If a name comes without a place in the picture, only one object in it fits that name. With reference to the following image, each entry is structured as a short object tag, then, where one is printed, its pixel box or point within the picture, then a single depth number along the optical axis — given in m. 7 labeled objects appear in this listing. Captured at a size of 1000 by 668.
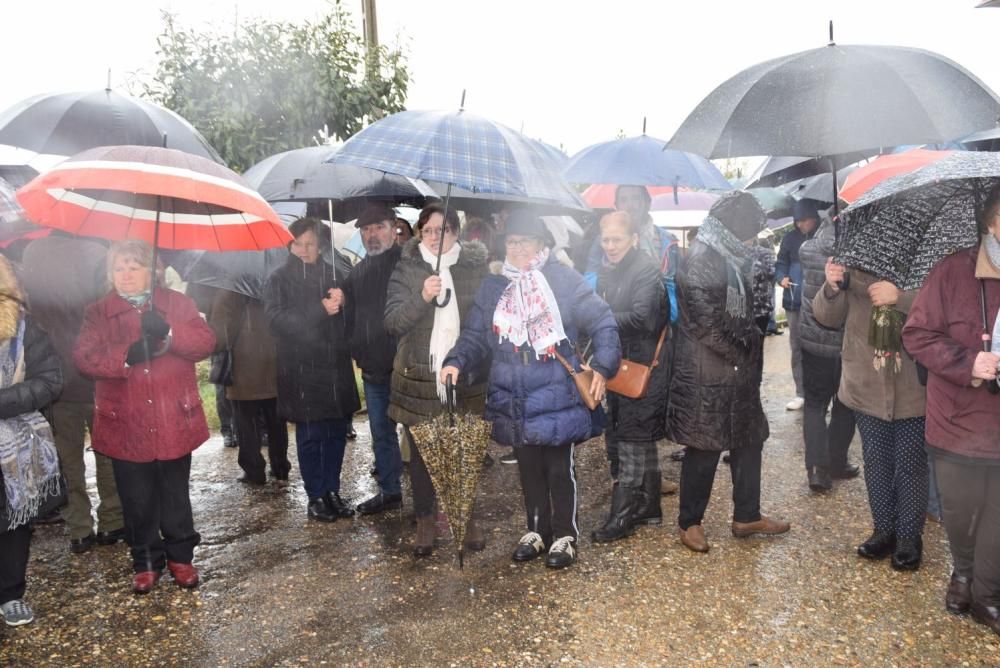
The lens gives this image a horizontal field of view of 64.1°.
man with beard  4.98
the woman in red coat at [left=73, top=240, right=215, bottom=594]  3.88
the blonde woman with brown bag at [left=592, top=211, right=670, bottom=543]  4.50
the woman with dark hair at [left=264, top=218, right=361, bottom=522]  4.91
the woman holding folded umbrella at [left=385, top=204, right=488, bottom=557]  4.43
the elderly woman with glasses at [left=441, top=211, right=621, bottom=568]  4.09
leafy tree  6.29
